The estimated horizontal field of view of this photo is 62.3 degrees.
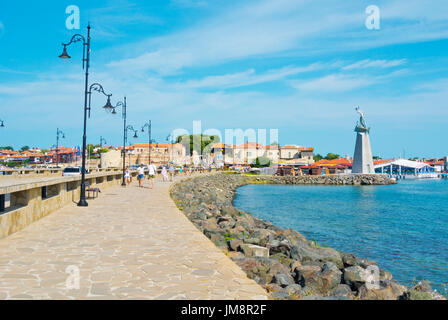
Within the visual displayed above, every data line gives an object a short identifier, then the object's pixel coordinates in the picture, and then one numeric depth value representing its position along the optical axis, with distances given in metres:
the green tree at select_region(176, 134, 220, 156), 132.75
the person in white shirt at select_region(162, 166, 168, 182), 34.10
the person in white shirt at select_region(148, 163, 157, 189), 25.19
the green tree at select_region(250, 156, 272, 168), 123.06
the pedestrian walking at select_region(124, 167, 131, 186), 28.76
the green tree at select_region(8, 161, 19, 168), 130.38
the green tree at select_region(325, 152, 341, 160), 174.50
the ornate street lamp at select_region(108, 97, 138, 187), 27.51
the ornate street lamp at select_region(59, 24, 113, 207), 14.39
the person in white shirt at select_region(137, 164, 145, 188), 26.76
